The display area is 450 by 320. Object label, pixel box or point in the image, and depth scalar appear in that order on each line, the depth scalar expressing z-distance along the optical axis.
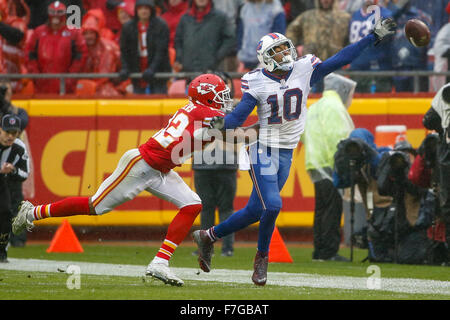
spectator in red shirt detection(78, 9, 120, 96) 14.25
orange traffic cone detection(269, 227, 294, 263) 10.96
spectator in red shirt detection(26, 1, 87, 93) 14.21
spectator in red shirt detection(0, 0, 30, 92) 14.16
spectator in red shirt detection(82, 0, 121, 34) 15.62
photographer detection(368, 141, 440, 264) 10.94
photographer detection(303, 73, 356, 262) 11.29
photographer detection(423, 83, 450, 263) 10.11
